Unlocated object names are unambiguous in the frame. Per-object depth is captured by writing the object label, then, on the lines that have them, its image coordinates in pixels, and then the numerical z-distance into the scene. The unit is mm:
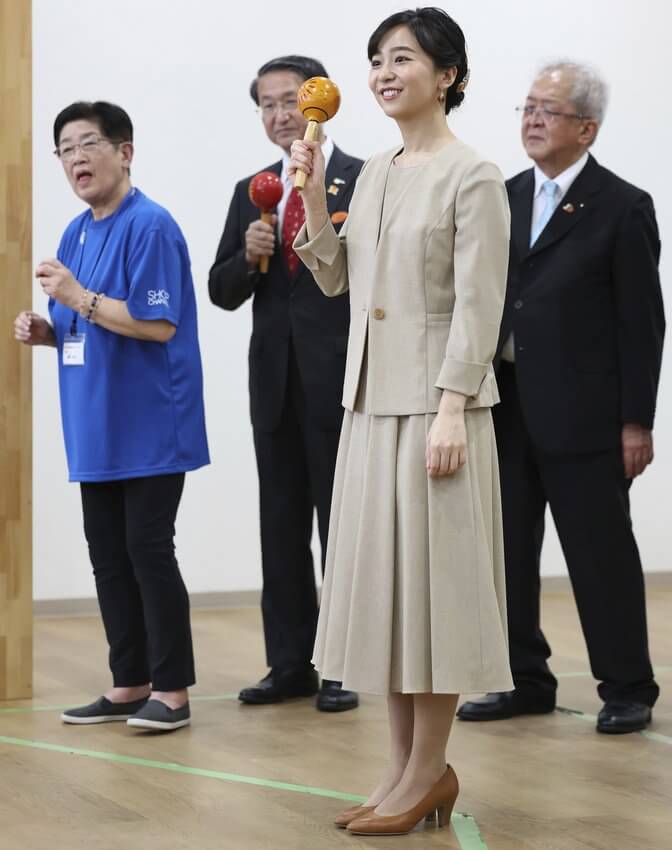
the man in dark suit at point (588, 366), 7562
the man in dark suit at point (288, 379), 8062
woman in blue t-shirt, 7406
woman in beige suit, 5410
